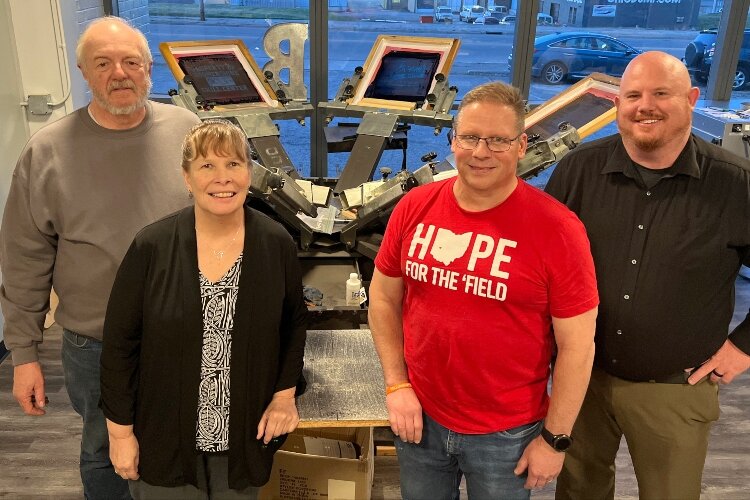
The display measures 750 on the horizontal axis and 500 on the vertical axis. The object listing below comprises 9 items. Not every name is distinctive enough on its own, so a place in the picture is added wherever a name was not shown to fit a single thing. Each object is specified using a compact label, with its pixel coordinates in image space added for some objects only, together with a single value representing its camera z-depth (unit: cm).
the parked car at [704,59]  527
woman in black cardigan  152
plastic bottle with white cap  246
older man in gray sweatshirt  184
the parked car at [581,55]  561
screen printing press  205
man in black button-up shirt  175
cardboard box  235
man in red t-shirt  147
